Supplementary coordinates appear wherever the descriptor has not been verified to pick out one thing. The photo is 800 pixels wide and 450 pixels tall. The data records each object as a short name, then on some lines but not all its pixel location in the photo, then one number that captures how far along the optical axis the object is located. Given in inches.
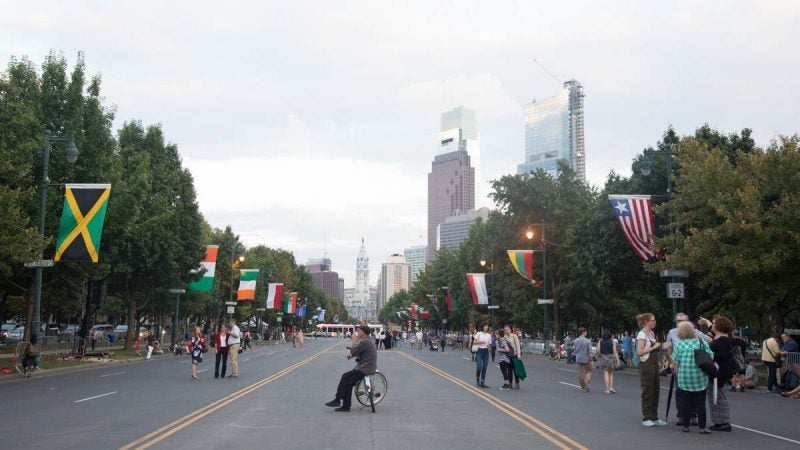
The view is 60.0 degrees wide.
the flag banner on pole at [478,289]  2306.8
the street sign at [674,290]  1076.9
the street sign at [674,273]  1094.4
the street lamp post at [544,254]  1909.0
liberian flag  1106.1
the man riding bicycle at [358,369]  568.7
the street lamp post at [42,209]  1050.1
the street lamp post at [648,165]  1084.2
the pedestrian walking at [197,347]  956.3
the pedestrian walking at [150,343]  1648.4
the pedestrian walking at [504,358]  827.4
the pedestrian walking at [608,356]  797.9
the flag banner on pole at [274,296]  2967.5
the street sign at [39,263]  1037.2
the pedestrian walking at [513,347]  824.3
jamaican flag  1035.3
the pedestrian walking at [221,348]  959.6
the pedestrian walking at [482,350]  842.8
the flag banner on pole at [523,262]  1844.4
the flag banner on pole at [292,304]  3731.5
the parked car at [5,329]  2391.1
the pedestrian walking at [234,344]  959.0
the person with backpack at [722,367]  478.0
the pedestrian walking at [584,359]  810.2
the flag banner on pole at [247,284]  2377.0
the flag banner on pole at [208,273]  2150.6
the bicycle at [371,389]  570.0
